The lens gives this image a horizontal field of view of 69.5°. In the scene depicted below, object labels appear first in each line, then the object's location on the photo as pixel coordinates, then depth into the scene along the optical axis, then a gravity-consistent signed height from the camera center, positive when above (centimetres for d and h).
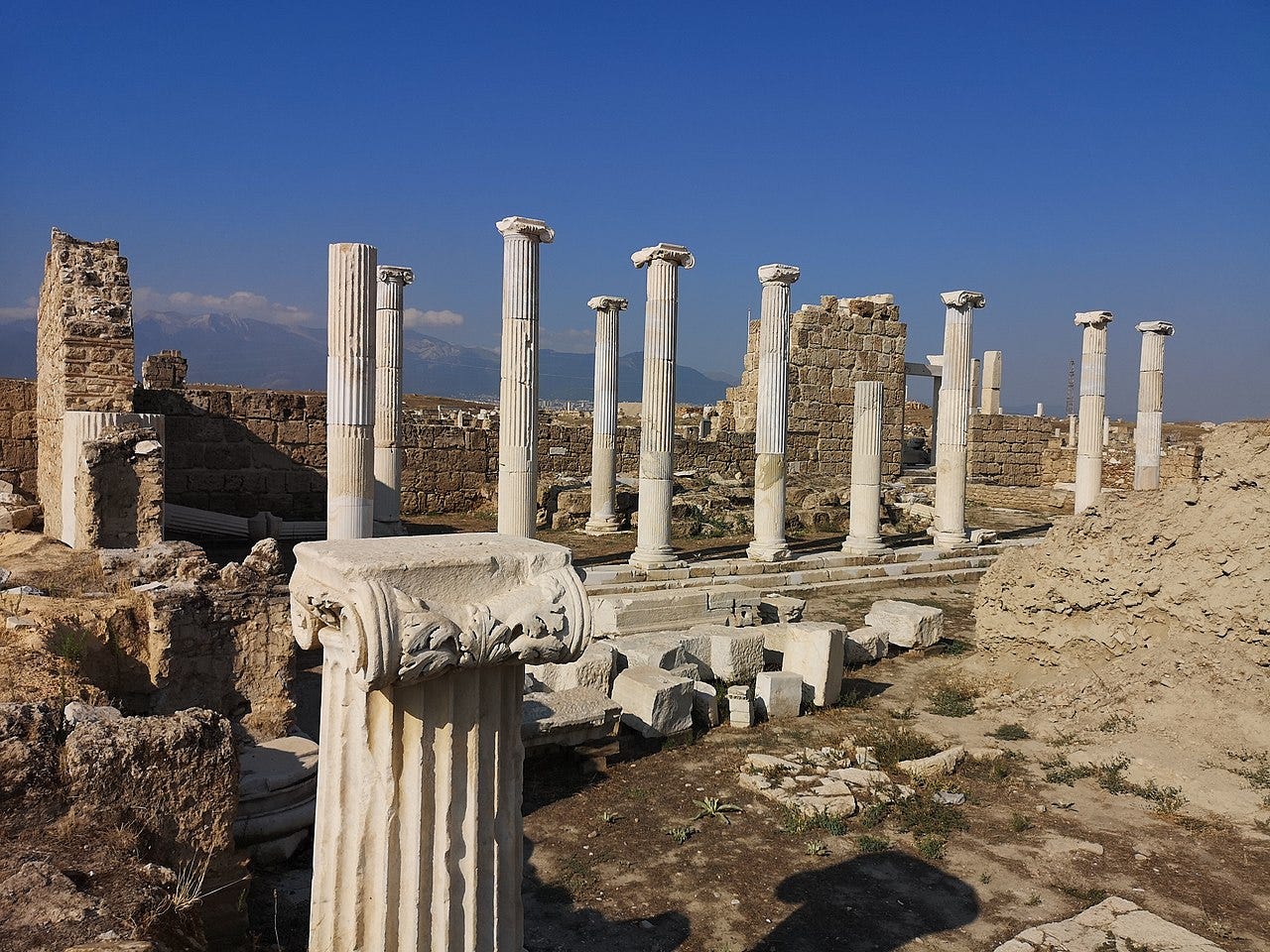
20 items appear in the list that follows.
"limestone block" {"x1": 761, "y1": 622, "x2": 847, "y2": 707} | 884 -220
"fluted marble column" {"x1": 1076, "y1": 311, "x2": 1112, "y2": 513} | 2092 +64
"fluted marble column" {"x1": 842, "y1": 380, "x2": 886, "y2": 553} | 1691 -70
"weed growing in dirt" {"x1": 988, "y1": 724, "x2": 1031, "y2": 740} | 802 -260
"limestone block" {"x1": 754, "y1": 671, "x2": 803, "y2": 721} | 848 -244
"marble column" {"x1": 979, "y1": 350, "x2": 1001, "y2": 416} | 3609 +209
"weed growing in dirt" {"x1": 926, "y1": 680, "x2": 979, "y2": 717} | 870 -259
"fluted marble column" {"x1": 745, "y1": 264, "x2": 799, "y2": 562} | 1572 +36
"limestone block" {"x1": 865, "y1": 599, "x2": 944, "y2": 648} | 1086 -226
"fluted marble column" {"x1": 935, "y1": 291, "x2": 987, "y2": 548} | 1811 +45
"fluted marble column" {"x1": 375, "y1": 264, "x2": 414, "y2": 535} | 1634 +52
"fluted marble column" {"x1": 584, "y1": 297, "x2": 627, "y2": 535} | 1867 -61
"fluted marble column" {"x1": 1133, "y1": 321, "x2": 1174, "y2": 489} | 2178 +91
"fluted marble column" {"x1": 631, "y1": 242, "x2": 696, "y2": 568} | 1488 +40
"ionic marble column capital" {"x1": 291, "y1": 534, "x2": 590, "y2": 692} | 239 -51
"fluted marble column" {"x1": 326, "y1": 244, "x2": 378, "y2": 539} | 1152 +40
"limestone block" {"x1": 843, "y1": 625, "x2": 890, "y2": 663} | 1029 -240
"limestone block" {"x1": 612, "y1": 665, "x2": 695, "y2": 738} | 772 -233
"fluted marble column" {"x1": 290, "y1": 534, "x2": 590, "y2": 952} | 258 -92
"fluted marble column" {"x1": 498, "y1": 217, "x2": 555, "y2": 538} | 1356 +70
